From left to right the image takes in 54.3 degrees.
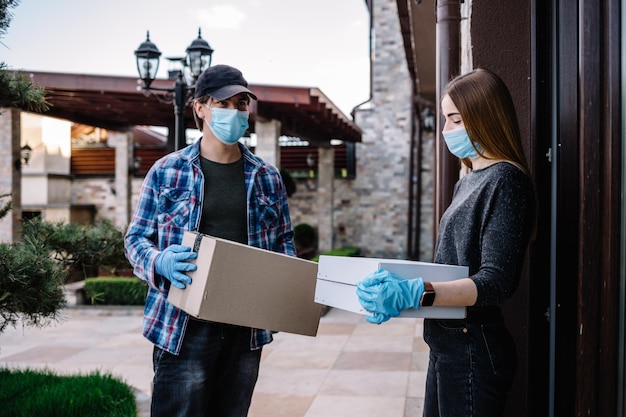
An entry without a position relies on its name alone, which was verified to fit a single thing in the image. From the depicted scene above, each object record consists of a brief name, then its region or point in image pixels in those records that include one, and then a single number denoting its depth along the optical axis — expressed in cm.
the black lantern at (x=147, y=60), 664
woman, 148
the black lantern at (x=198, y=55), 638
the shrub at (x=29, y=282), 292
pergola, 892
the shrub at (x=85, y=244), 393
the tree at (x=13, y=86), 297
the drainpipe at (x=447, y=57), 343
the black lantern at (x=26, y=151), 1380
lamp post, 625
